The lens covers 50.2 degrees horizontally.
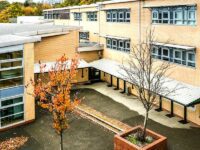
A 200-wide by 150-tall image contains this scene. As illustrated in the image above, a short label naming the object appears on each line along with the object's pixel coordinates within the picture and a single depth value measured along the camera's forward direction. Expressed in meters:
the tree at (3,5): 69.05
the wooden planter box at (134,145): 12.88
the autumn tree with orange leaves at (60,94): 11.95
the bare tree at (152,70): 13.61
